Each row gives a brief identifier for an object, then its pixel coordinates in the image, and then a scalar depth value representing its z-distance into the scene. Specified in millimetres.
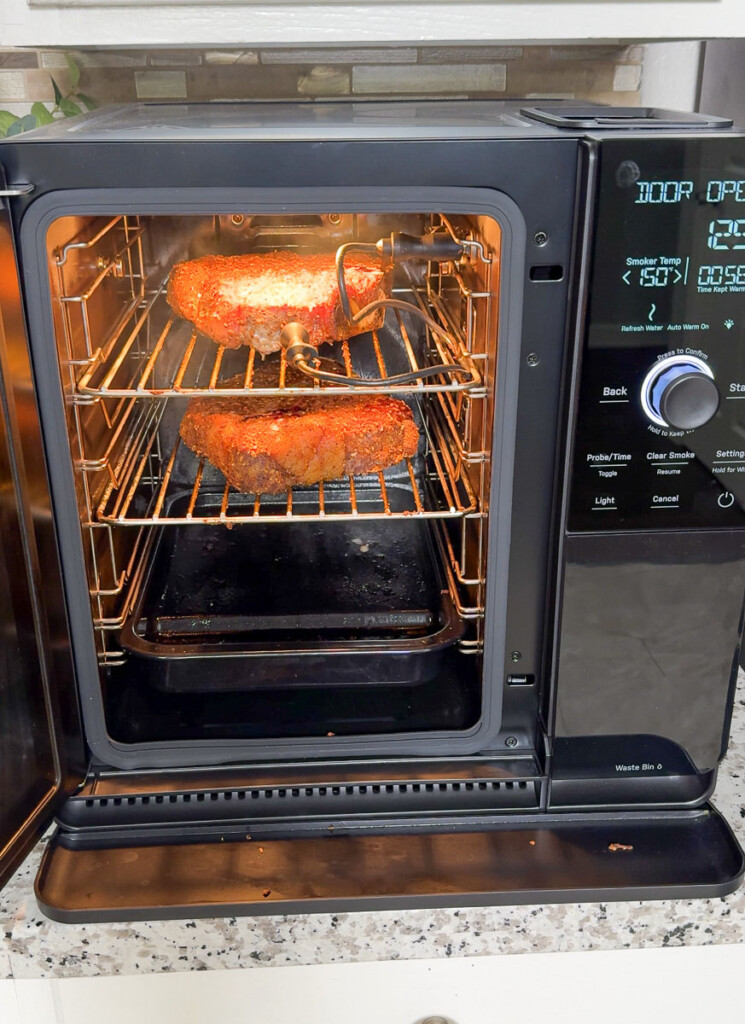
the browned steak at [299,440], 1207
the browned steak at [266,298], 1158
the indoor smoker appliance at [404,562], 818
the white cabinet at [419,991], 951
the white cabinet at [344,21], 1042
